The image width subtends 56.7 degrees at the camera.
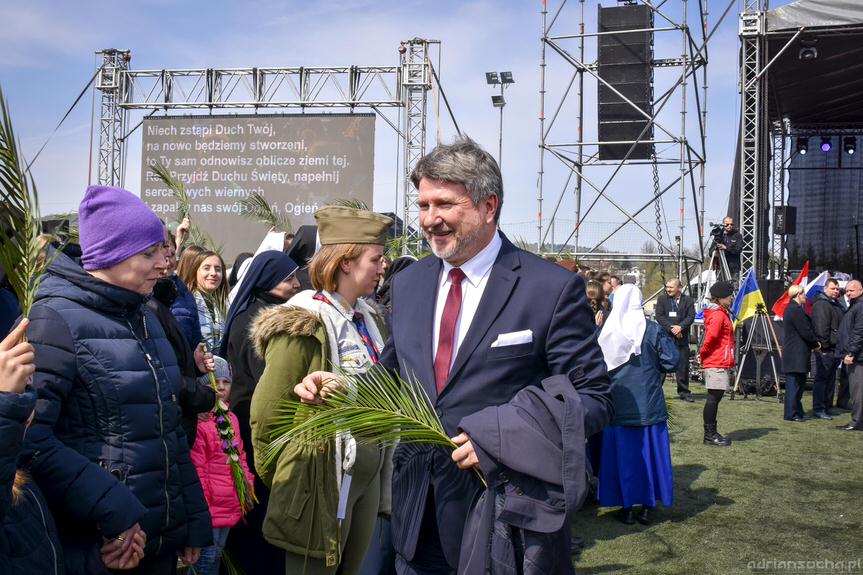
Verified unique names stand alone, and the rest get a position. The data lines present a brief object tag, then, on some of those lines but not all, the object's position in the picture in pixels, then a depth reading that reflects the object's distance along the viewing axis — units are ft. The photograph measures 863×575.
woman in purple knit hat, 7.25
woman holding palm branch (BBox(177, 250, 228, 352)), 15.78
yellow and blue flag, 42.24
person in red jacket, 28.73
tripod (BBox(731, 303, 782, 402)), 42.83
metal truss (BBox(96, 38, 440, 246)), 58.95
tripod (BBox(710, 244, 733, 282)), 43.96
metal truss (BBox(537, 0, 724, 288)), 45.70
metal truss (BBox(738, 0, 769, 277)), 42.88
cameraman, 44.01
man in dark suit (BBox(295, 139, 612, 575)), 7.31
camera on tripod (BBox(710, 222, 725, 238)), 45.01
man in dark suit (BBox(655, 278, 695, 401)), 43.29
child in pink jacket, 11.40
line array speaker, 48.57
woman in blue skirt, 20.43
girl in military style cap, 9.52
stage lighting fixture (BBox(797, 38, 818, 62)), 42.86
